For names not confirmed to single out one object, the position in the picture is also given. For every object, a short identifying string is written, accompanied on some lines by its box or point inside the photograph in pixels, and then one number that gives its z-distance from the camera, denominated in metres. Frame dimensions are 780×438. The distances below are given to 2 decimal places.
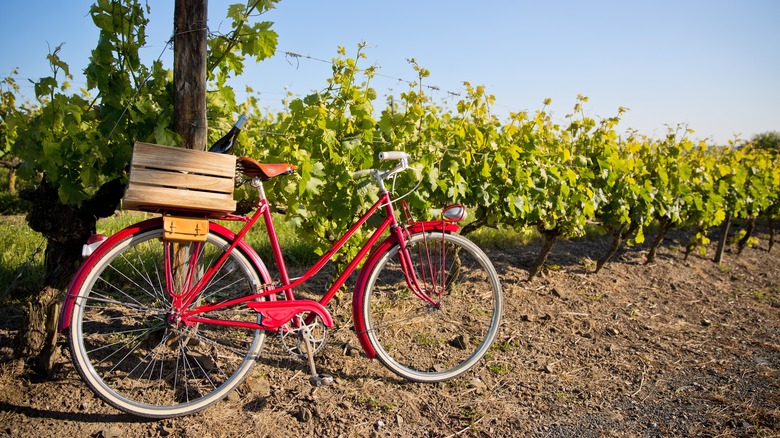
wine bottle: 2.48
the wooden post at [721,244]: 6.92
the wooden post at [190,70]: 2.52
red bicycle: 2.36
